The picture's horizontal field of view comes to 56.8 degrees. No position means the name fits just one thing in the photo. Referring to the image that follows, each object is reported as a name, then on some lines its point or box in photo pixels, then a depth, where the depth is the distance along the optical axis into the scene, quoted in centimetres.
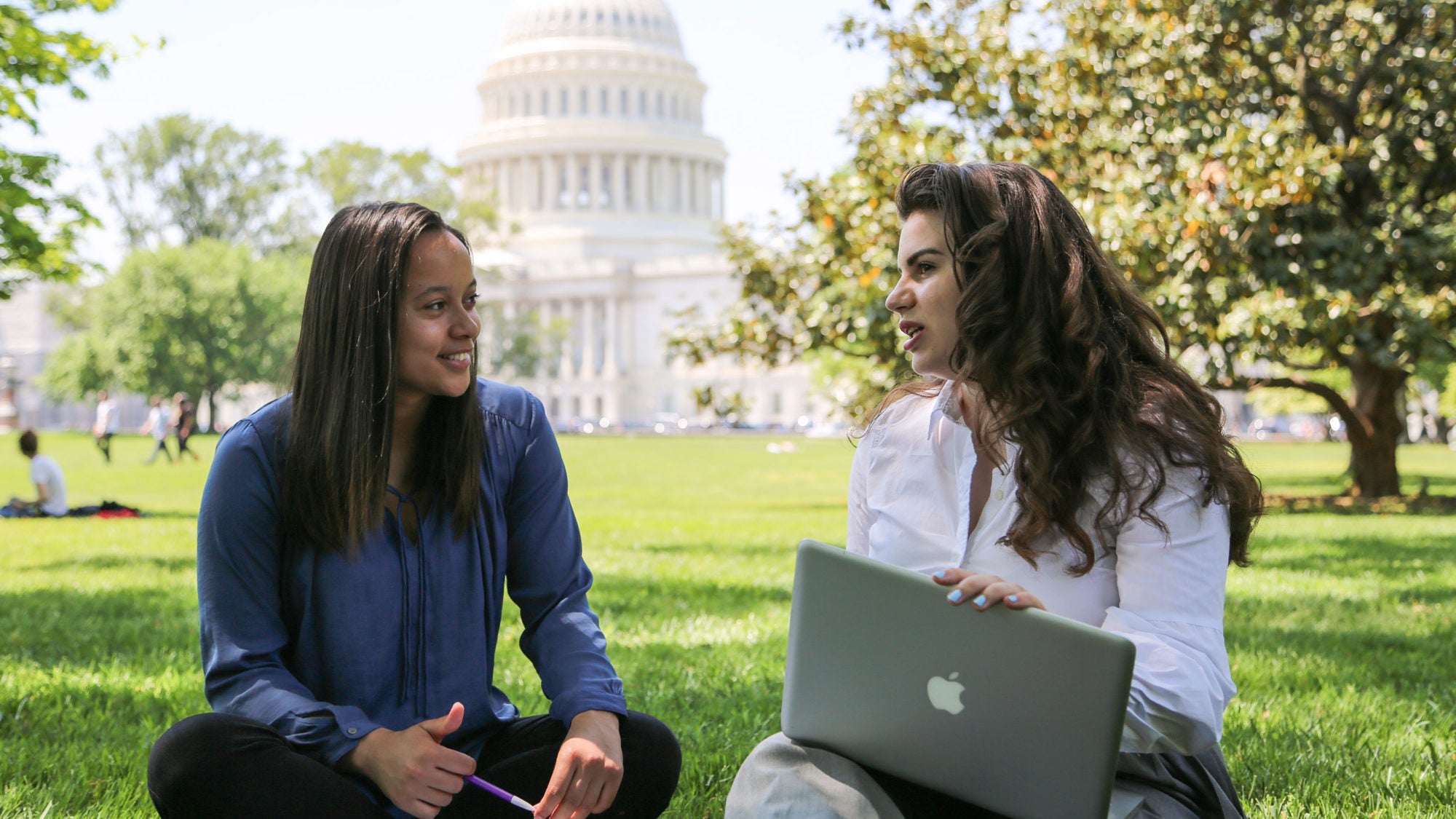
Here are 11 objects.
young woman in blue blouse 213
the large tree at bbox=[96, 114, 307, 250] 4719
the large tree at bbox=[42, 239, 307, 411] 4356
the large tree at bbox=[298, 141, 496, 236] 4288
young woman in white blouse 190
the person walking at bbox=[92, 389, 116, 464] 2639
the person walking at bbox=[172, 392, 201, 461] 2511
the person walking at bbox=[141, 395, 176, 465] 2575
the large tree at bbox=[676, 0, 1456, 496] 1186
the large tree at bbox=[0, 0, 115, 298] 837
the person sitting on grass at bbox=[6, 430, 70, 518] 1220
